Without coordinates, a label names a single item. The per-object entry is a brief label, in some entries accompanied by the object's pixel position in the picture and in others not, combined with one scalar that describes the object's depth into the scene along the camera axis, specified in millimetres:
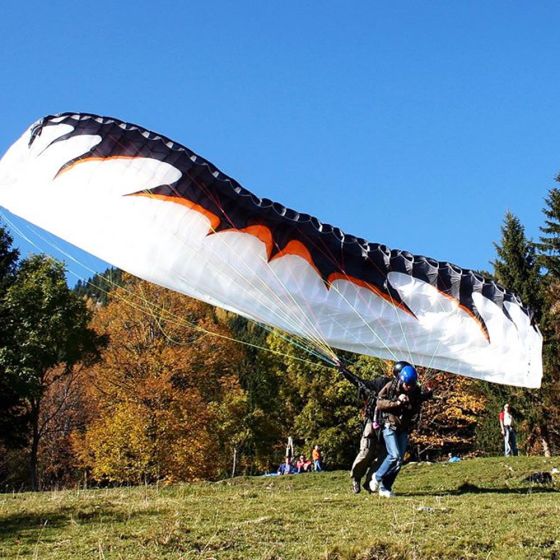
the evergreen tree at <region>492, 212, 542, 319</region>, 35531
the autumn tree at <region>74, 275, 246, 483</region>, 27672
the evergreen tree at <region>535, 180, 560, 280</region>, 35031
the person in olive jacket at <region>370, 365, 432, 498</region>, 9859
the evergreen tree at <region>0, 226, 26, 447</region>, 24688
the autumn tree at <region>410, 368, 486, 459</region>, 37594
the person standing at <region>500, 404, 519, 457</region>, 21077
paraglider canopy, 11164
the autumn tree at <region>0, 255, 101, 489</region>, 24766
